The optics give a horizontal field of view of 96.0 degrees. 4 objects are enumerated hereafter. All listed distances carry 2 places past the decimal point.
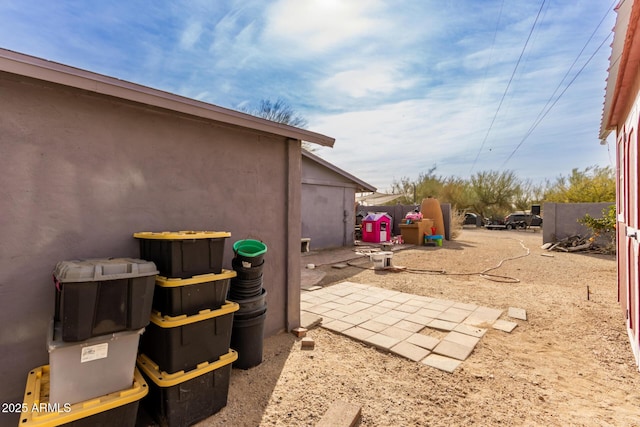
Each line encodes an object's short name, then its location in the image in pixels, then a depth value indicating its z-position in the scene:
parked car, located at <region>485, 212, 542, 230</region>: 23.73
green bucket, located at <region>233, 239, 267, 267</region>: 2.92
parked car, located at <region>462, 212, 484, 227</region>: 27.17
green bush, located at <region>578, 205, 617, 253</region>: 6.47
